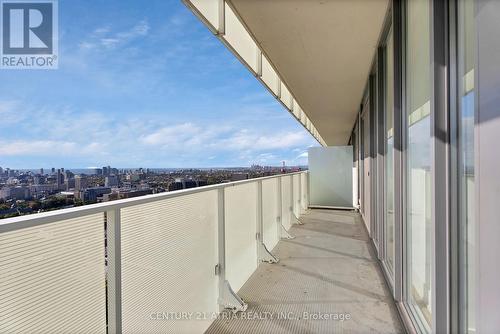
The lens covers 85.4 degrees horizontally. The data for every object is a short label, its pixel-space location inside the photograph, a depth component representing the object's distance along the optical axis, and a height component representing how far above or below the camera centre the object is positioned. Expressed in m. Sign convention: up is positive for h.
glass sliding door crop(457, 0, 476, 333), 1.06 +0.05
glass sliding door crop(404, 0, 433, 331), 1.62 +0.02
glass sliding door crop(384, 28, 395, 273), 2.81 +0.07
